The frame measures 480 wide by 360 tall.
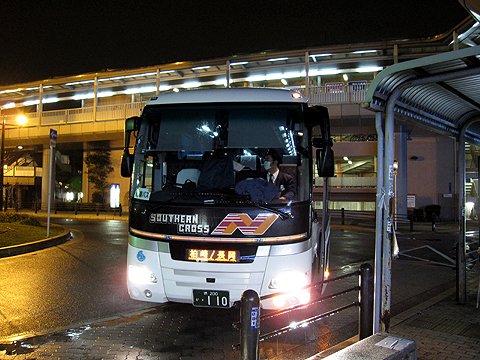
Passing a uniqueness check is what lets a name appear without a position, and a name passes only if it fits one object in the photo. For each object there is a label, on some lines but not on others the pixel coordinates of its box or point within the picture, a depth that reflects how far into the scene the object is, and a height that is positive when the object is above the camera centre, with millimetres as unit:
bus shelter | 4359 +1328
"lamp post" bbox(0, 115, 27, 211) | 18984 +2032
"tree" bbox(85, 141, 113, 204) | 32619 +2169
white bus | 4867 -27
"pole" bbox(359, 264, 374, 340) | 4531 -1234
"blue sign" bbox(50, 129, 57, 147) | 13023 +1896
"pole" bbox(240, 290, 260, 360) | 3176 -1078
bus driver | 5262 +268
